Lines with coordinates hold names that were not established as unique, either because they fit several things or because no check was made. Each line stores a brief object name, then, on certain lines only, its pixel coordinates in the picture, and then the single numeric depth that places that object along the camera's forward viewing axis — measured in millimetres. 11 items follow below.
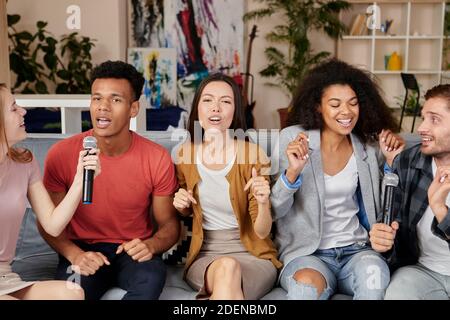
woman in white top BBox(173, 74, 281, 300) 1908
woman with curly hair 1813
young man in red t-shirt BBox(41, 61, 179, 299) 1903
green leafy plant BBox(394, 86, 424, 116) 5816
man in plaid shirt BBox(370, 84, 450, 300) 1698
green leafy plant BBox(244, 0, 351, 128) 5828
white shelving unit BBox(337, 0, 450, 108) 6086
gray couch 1829
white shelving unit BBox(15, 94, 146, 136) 2674
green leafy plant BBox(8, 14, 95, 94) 5277
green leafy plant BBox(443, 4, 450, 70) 5992
